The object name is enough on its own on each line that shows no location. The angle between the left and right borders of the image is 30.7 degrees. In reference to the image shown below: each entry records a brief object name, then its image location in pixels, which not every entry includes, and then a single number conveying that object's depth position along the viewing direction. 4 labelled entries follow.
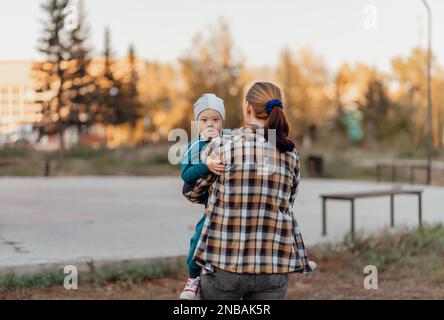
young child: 3.87
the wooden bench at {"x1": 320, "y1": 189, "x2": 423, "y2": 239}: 11.87
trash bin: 31.75
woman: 3.69
